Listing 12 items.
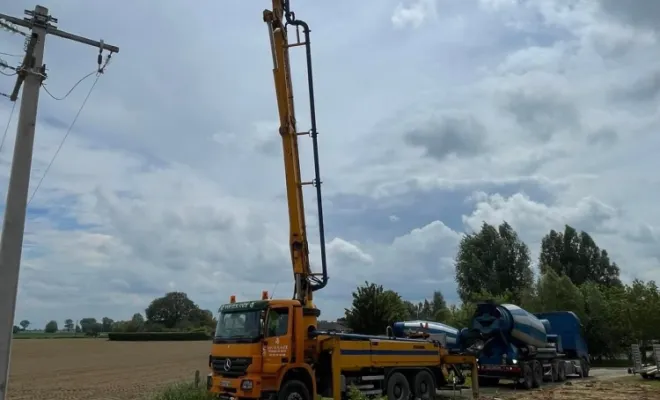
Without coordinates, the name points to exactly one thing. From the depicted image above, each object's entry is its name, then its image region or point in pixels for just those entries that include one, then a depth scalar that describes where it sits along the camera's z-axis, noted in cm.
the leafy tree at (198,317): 12521
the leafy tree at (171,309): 13638
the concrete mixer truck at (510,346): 2334
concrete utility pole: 1040
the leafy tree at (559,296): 4725
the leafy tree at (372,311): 3297
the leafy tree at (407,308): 3594
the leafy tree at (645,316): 4056
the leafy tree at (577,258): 6600
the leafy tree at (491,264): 6091
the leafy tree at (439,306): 5346
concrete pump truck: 1428
